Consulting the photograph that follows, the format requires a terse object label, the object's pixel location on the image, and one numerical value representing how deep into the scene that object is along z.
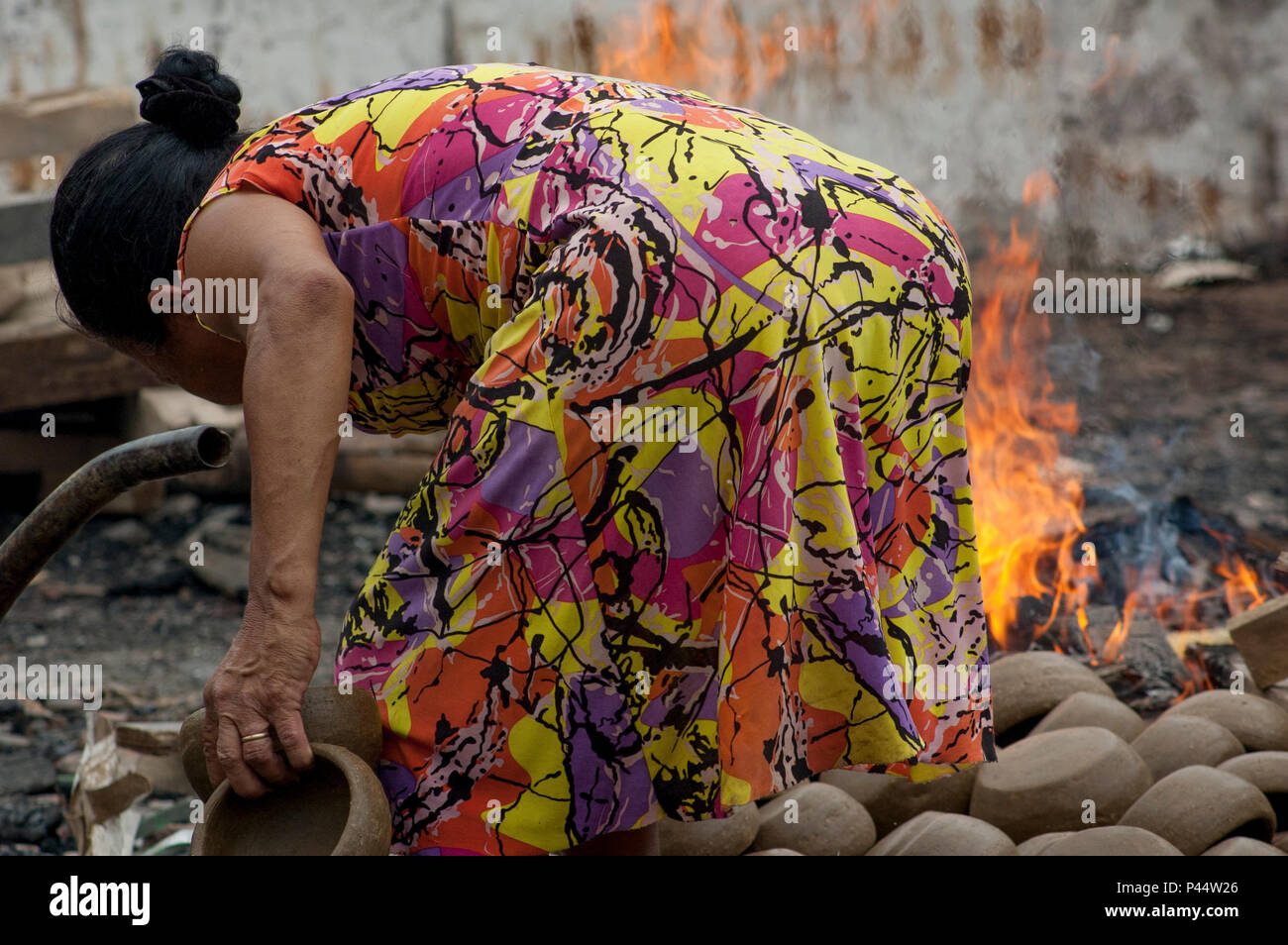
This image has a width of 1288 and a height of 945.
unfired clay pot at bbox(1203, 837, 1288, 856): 2.62
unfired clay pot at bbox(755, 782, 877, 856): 2.90
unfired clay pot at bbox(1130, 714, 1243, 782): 3.07
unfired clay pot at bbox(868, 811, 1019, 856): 2.75
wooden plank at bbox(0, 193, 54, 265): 5.94
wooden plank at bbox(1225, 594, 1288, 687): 3.21
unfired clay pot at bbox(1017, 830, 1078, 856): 2.66
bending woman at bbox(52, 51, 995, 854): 1.78
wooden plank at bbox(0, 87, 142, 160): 6.41
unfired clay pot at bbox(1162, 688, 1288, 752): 3.21
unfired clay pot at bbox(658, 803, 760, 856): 2.79
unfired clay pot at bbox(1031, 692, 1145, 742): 3.24
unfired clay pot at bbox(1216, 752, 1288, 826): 2.93
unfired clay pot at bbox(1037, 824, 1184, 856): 2.48
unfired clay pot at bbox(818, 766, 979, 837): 3.07
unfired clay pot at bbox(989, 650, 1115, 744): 3.40
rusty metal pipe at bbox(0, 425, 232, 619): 2.08
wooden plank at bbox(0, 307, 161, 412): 5.73
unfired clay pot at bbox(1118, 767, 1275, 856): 2.71
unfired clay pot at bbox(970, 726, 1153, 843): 2.88
